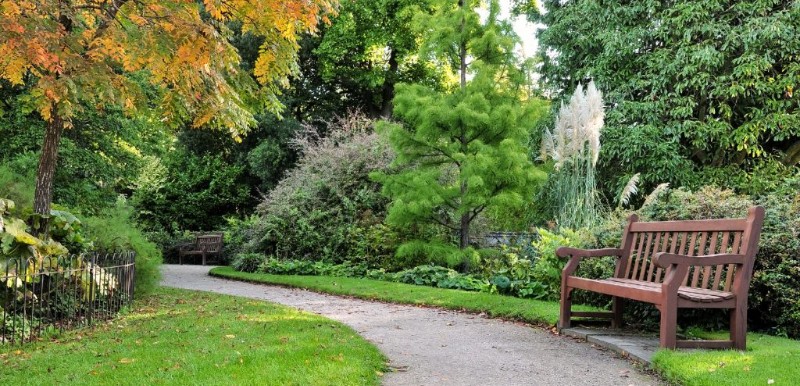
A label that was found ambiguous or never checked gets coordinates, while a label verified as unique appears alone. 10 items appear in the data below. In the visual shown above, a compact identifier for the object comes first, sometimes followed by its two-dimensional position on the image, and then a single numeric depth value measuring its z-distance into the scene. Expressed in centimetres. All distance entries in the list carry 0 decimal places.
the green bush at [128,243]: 876
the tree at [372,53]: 2211
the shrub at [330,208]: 1445
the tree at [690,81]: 1441
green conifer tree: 1098
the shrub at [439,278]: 997
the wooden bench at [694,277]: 470
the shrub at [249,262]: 1513
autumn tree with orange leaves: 615
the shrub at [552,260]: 807
